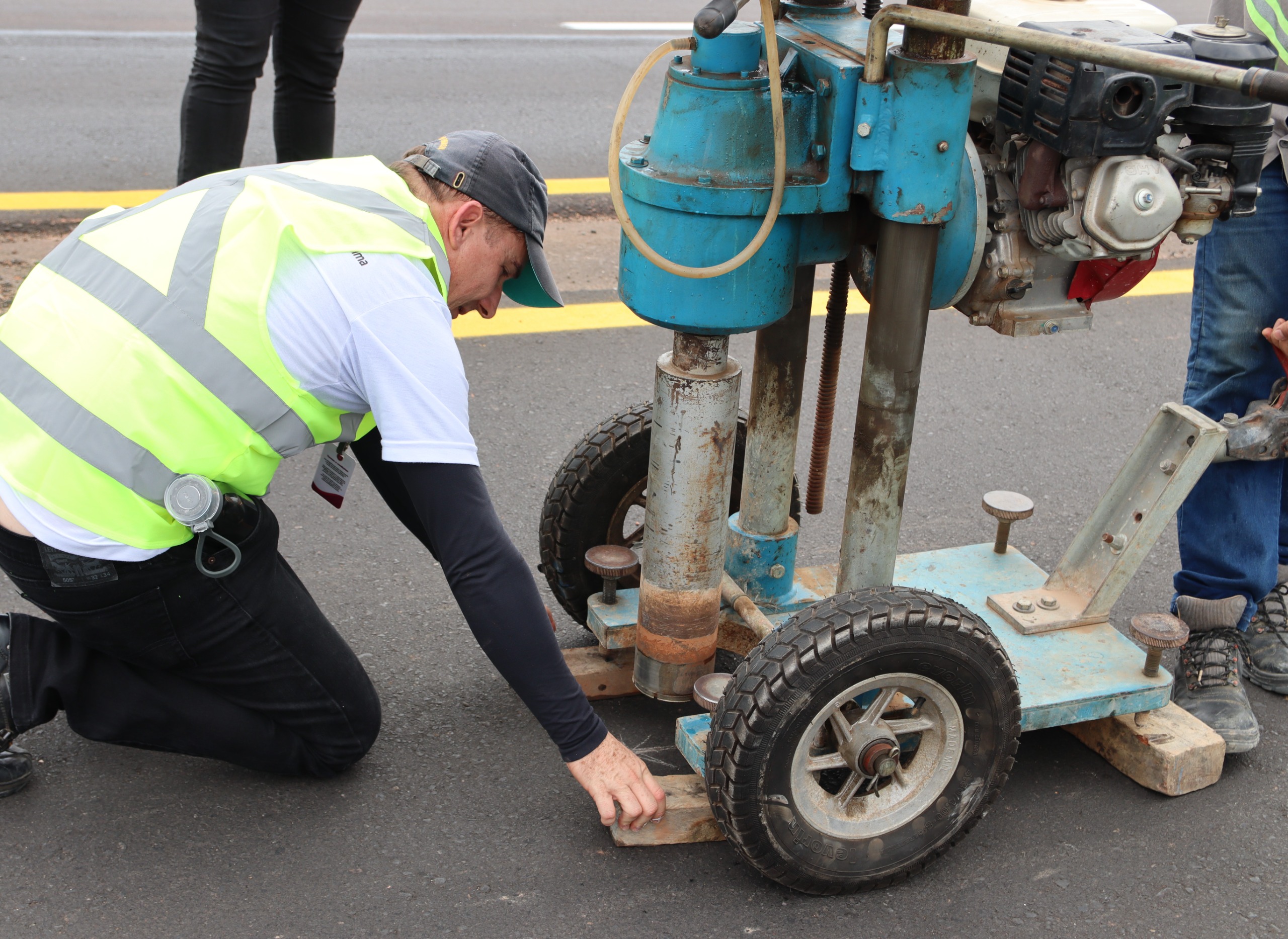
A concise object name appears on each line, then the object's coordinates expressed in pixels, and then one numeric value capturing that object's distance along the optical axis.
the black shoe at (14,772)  2.25
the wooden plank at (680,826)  2.19
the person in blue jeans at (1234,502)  2.51
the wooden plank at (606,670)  2.58
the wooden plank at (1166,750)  2.37
